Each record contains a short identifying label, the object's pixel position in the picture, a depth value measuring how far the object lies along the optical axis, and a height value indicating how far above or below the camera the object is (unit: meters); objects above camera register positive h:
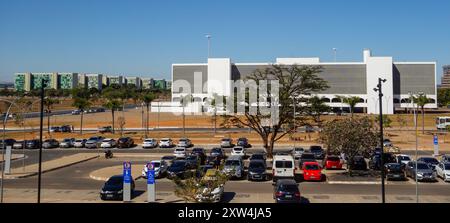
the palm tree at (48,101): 83.19 +2.84
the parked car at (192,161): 31.41 -3.61
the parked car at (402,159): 34.44 -3.44
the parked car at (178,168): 30.45 -3.87
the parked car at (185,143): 51.94 -3.43
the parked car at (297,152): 42.73 -3.62
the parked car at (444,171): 29.12 -3.75
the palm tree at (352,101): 82.80 +3.29
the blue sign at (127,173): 21.62 -2.98
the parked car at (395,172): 29.78 -3.86
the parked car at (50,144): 56.57 -3.88
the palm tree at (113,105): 73.62 +1.96
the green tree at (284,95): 41.93 +2.22
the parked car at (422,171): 29.06 -3.76
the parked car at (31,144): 56.34 -3.90
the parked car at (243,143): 54.54 -3.42
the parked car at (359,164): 34.09 -3.78
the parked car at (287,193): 21.05 -3.84
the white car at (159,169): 31.65 -4.08
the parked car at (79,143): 56.97 -3.74
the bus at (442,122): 73.81 -0.69
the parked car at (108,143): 55.16 -3.61
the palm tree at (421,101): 76.50 +3.16
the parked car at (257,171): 30.05 -3.94
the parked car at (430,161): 32.78 -3.48
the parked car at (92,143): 55.88 -3.66
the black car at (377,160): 33.62 -3.51
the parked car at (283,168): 29.52 -3.62
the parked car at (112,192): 23.70 -4.30
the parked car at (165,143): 55.53 -3.58
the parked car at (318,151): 42.18 -3.53
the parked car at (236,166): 30.49 -3.64
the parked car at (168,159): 38.03 -3.90
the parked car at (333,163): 35.03 -3.81
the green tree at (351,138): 29.59 -1.44
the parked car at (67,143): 57.14 -3.77
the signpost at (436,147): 40.25 -2.90
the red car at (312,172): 29.98 -3.92
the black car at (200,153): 39.83 -3.57
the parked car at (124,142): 55.25 -3.52
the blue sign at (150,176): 21.14 -3.03
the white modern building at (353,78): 119.38 +11.73
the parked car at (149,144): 54.81 -3.65
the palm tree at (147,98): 81.94 +3.60
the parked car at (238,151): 43.66 -3.59
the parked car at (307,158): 35.40 -3.56
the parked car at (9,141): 54.97 -3.53
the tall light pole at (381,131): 20.54 -0.70
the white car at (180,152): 42.99 -3.75
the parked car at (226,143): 54.47 -3.43
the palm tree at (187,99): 117.91 +4.97
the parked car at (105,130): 74.33 -2.53
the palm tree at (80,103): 75.00 +2.25
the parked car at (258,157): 37.09 -3.58
